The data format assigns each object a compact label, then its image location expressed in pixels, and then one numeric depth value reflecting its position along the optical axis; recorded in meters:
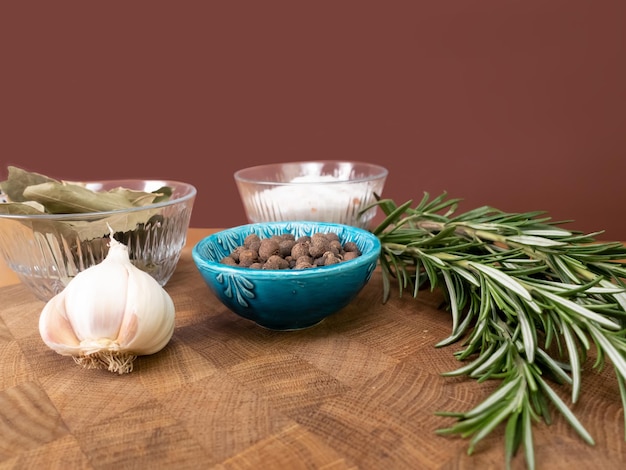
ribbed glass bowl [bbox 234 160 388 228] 0.33
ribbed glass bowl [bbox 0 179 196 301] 0.26
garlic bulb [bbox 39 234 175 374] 0.21
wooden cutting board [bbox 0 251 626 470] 0.18
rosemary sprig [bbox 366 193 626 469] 0.18
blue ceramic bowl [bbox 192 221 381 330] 0.23
